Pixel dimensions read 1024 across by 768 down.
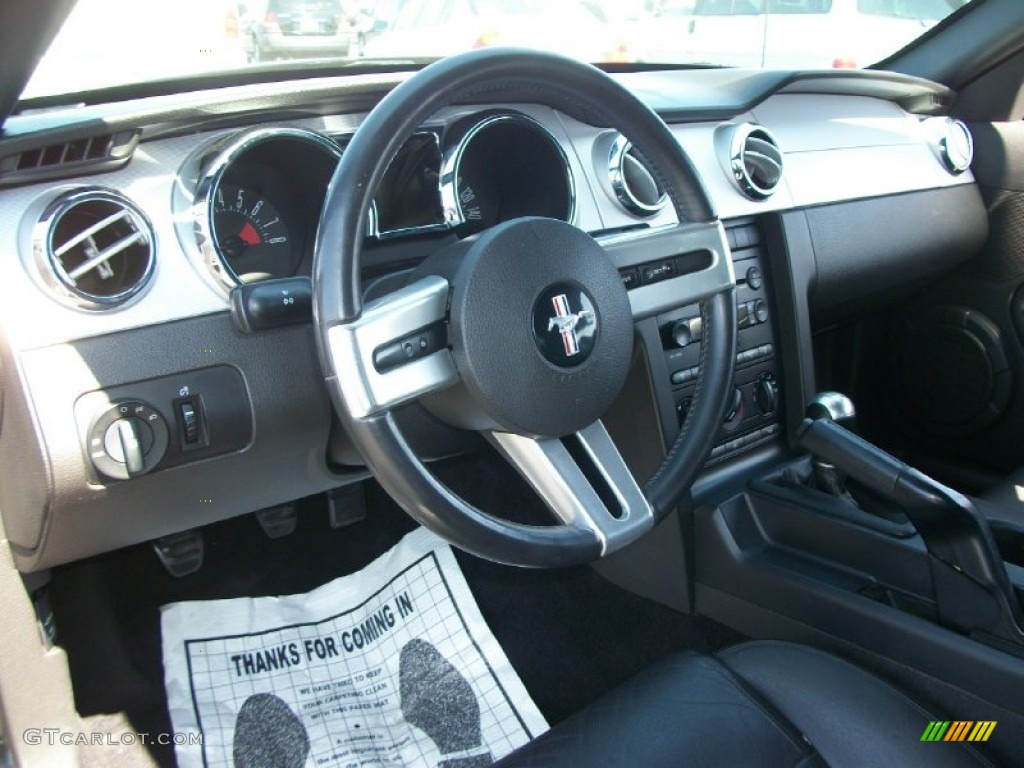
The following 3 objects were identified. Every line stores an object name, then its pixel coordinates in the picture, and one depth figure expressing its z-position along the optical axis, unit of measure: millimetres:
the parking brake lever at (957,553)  1257
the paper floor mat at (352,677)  1643
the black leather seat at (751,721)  1060
